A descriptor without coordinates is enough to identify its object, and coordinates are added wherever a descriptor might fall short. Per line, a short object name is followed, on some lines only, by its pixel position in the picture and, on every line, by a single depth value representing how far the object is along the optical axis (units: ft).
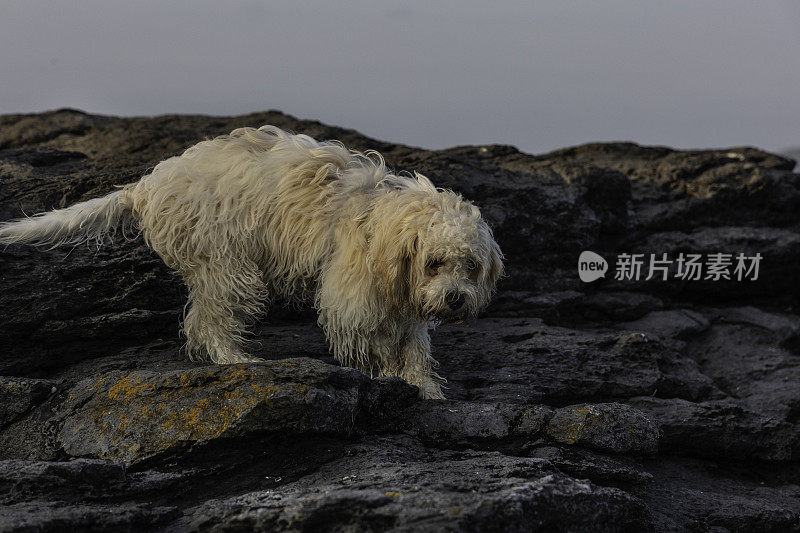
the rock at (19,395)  19.02
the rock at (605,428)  19.92
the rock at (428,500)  13.60
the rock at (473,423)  19.38
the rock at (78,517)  13.23
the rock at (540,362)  24.64
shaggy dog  20.12
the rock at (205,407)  17.02
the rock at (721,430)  25.57
